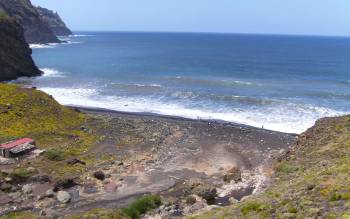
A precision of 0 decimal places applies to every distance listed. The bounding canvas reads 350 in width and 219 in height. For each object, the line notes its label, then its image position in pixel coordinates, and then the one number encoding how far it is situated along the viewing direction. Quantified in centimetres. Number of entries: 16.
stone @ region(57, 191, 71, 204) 3259
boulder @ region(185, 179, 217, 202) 3394
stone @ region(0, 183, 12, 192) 3372
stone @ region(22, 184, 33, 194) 3395
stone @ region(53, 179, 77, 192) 3478
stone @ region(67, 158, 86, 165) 4091
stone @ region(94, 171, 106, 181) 3769
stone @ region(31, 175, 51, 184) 3603
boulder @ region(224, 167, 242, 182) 3825
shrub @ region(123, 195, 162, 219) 2950
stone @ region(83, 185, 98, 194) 3505
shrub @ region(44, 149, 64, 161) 4219
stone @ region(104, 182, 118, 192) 3566
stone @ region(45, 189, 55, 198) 3326
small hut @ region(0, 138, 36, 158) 4200
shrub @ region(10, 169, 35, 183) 3597
